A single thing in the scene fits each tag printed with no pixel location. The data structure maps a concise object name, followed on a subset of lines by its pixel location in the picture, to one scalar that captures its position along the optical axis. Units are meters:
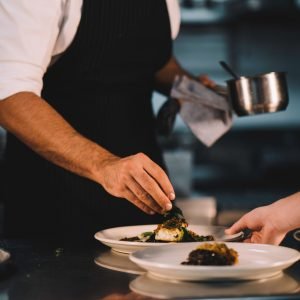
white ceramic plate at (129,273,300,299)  1.07
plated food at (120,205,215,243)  1.38
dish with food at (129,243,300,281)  1.10
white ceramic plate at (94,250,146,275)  1.25
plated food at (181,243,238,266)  1.15
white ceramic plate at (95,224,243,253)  1.32
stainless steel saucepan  1.87
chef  1.61
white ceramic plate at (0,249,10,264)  1.22
